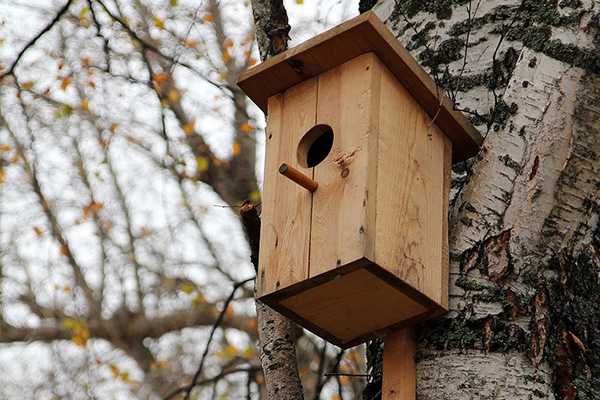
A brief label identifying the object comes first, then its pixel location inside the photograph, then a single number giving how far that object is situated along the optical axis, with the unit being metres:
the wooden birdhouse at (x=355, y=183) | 4.73
